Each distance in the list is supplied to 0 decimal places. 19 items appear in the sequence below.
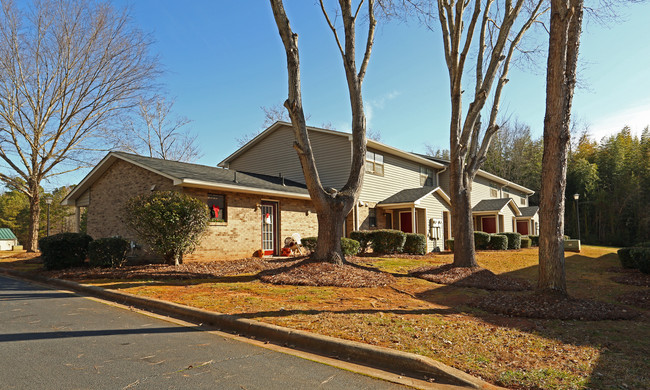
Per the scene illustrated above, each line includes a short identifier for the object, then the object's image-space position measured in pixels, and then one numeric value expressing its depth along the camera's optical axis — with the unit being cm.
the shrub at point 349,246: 1541
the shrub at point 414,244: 1889
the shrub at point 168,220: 1179
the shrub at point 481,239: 2339
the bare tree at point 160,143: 3228
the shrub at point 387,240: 1817
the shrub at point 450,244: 2202
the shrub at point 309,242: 1641
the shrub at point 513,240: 2533
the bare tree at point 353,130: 1031
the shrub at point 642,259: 1197
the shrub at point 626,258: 1359
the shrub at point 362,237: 1816
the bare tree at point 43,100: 2034
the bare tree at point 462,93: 1178
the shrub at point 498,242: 2394
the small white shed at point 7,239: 3397
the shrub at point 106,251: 1215
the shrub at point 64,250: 1225
